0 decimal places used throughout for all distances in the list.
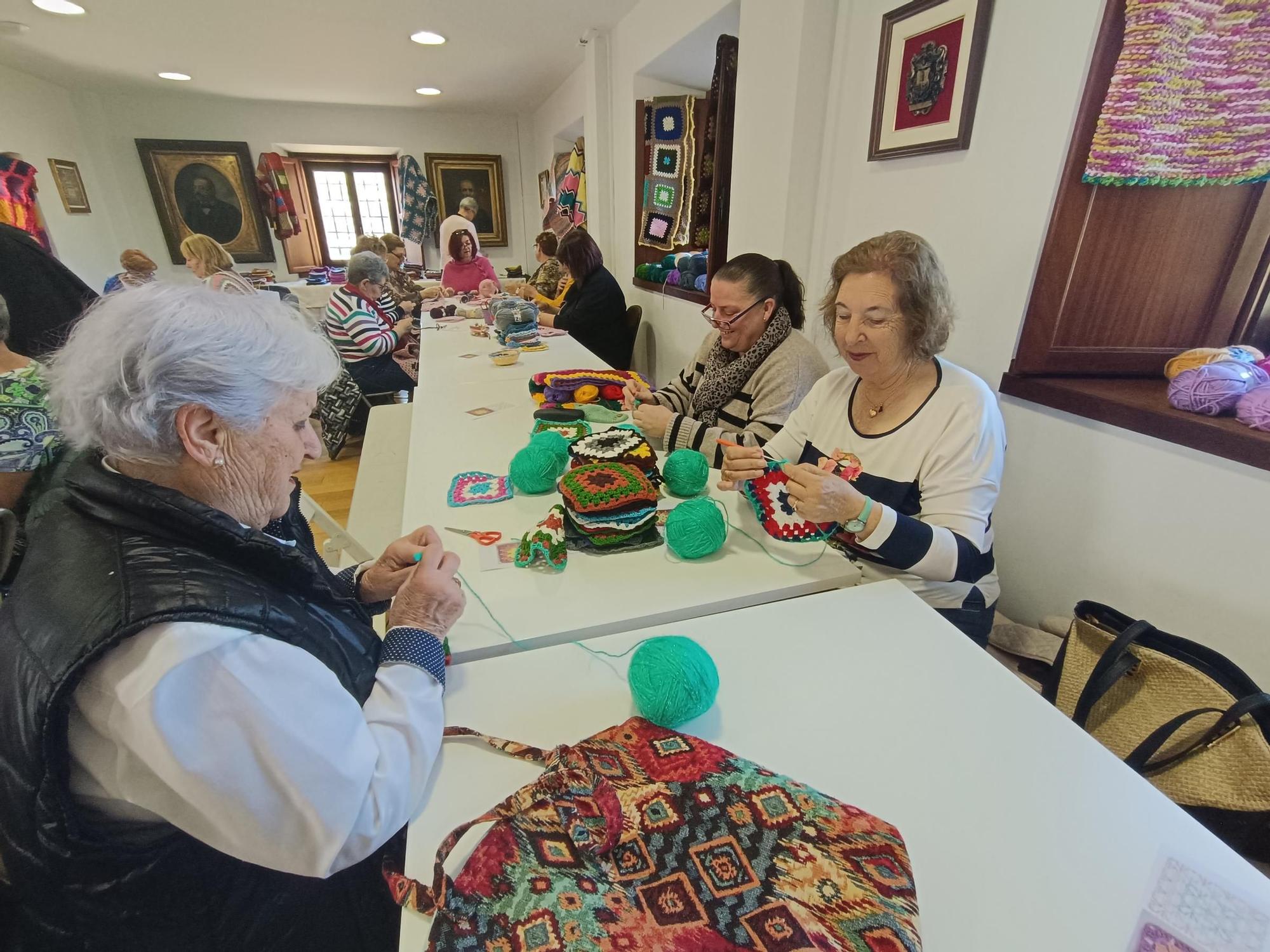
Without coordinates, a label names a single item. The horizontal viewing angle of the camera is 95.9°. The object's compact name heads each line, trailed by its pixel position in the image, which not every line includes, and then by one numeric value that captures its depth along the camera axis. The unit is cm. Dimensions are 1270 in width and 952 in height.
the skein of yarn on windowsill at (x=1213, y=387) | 124
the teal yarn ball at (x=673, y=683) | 75
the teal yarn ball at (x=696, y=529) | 115
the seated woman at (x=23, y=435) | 112
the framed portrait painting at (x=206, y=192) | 609
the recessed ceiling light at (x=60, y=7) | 315
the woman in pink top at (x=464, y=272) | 491
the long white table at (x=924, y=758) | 59
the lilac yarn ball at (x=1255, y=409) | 116
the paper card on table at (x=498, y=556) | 117
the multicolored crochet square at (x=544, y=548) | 115
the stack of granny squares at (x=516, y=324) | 322
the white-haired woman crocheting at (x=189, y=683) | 53
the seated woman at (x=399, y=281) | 489
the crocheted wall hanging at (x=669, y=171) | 332
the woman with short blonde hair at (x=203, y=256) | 407
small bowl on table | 277
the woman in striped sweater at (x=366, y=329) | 355
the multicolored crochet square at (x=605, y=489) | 120
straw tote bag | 96
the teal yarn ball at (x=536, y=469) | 144
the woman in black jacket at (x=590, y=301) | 356
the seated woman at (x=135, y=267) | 413
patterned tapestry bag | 55
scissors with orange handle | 125
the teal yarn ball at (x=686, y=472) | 141
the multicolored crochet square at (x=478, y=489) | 144
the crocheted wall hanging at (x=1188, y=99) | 121
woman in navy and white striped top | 112
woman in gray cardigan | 176
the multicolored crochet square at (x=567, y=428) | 176
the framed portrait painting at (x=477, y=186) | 714
